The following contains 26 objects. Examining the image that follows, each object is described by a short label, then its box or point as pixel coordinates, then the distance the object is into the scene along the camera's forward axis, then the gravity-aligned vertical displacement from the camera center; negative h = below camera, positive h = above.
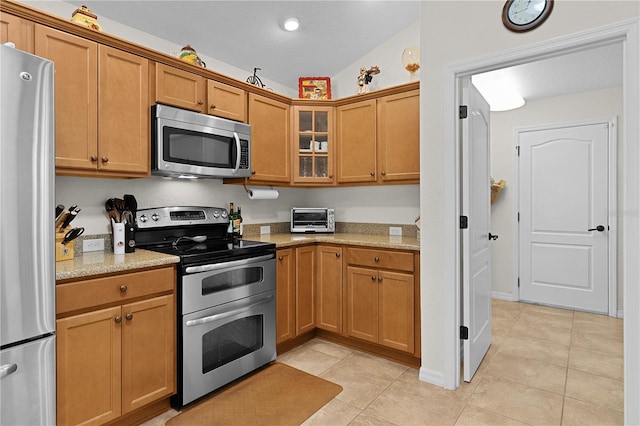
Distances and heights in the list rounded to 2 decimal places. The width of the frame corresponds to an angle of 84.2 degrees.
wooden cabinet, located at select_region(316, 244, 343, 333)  3.01 -0.68
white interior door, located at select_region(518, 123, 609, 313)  3.90 -0.10
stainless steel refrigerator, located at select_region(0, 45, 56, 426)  1.33 -0.12
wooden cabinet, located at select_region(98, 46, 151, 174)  2.11 +0.61
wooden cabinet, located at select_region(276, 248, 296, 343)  2.81 -0.69
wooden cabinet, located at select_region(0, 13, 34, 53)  1.74 +0.90
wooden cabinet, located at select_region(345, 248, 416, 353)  2.64 -0.73
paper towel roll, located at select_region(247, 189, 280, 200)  3.20 +0.15
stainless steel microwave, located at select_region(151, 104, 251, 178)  2.34 +0.48
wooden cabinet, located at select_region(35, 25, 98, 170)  1.91 +0.66
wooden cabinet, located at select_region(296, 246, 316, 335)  2.97 -0.68
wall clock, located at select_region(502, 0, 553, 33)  1.94 +1.10
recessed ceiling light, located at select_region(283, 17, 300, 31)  3.03 +1.61
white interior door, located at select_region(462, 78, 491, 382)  2.35 -0.15
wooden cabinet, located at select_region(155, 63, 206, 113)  2.38 +0.86
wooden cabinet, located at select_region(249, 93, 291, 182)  3.06 +0.63
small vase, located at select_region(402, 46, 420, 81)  3.15 +1.34
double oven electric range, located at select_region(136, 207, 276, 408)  2.12 -0.58
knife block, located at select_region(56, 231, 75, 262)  1.96 -0.21
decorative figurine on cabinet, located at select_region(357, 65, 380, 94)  3.42 +1.27
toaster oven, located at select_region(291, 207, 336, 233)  3.55 -0.11
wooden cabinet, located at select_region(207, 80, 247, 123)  2.69 +0.86
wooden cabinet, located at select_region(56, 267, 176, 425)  1.67 -0.76
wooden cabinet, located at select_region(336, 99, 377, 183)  3.23 +0.63
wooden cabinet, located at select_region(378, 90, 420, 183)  2.98 +0.62
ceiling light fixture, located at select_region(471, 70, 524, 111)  3.49 +1.21
